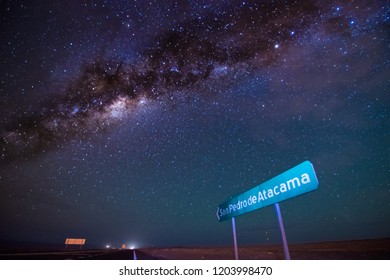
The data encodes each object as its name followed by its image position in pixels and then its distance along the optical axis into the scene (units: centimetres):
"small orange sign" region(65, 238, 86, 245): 3829
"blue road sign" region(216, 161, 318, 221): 363
